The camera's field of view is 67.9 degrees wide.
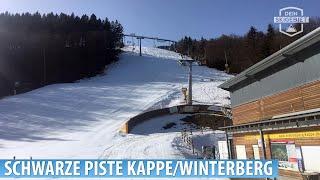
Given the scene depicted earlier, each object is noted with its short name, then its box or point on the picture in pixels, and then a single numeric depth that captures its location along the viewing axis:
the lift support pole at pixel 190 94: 31.29
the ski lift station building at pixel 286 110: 10.09
